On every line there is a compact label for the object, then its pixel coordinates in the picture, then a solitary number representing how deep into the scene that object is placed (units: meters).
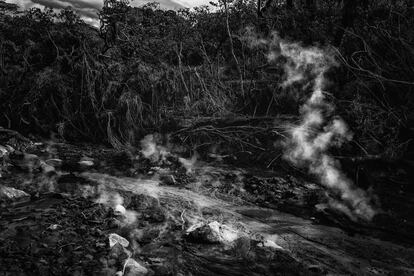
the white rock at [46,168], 4.50
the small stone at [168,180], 4.55
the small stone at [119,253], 2.82
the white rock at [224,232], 3.26
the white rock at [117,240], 2.98
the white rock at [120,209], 3.62
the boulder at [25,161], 4.49
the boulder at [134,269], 2.67
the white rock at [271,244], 3.22
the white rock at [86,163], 4.94
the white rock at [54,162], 4.78
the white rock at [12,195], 3.61
